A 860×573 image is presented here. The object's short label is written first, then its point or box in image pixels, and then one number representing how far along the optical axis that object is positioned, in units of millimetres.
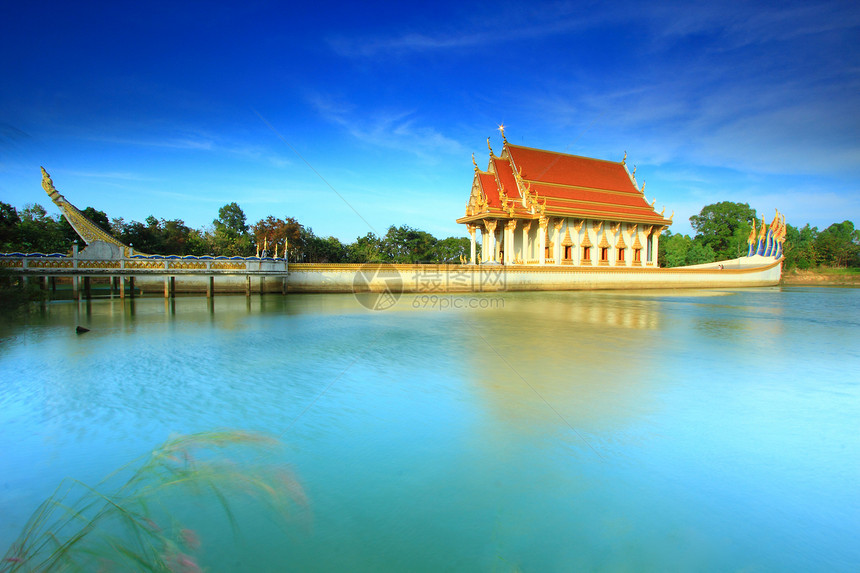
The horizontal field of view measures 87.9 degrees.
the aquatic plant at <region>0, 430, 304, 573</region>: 2576
